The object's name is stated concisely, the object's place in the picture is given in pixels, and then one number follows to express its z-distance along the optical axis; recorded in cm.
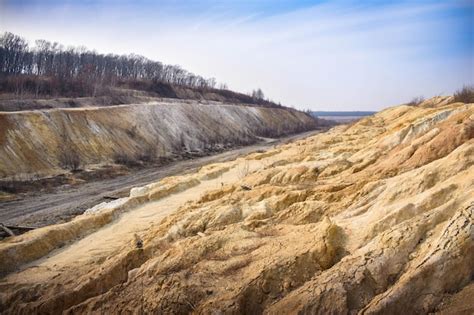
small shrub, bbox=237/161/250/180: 2272
